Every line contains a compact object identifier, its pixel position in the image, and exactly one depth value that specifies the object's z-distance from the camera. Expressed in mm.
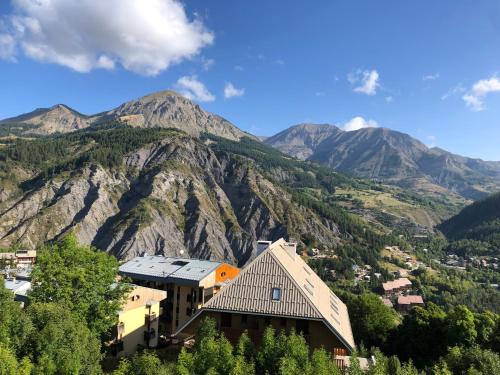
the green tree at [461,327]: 46125
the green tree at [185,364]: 20844
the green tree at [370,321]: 62469
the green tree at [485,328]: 45312
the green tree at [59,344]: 23984
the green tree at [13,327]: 24269
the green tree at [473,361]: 24578
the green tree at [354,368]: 21053
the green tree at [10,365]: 20166
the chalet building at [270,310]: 29234
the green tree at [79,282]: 34094
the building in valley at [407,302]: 167950
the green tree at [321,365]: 21311
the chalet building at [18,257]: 133012
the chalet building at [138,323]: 46281
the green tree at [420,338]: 50438
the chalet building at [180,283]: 63784
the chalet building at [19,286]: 54800
